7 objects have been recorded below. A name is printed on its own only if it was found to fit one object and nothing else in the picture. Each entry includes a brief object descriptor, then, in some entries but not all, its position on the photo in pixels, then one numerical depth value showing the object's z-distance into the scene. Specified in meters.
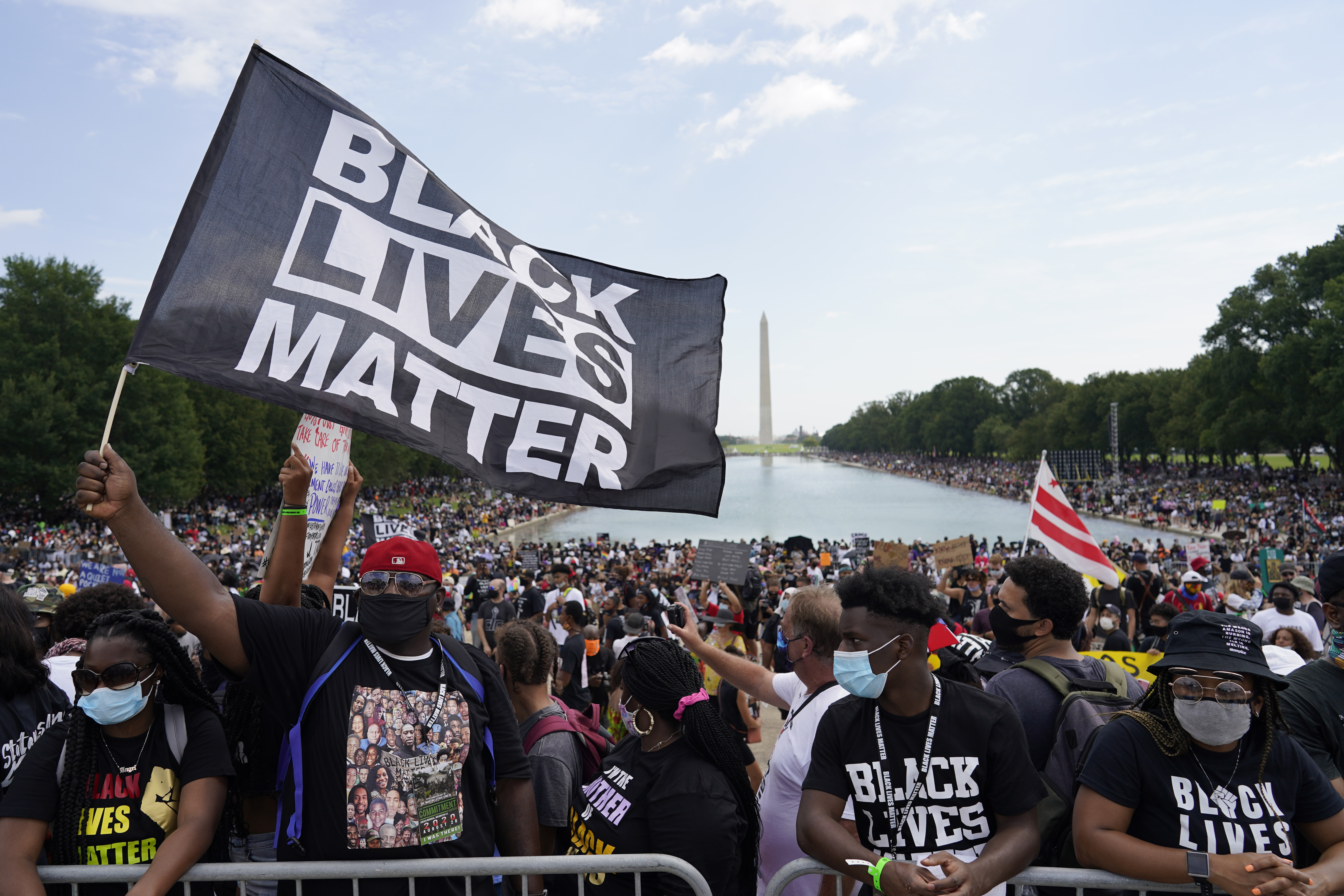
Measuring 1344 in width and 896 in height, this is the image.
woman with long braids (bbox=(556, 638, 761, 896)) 2.71
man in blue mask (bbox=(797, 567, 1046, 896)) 2.51
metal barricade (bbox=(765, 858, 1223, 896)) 2.59
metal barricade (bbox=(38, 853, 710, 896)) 2.55
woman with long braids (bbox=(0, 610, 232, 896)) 2.54
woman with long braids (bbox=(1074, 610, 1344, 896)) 2.49
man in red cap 2.48
